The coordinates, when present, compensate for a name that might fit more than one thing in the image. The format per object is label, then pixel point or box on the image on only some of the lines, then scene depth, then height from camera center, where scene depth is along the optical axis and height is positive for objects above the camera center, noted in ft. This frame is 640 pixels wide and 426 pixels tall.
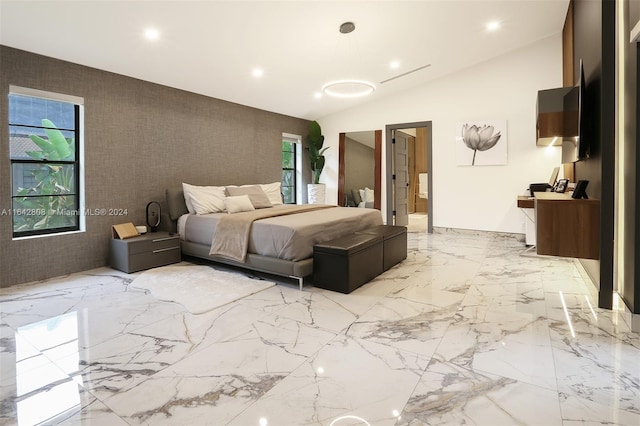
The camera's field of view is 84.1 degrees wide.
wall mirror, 24.81 +3.04
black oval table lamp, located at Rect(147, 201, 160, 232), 16.16 -0.33
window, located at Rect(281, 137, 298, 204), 25.26 +2.74
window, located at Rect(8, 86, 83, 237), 12.42 +1.79
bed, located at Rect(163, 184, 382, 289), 11.78 -0.87
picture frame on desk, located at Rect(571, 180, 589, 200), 10.59 +0.47
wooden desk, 9.78 -0.59
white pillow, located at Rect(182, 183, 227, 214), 16.01 +0.45
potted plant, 25.53 +3.92
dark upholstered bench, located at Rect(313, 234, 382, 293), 11.16 -1.81
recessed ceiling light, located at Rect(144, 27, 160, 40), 12.21 +6.15
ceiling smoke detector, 14.07 +7.28
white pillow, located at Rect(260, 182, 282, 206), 20.10 +0.92
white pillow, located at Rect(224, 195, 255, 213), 16.33 +0.21
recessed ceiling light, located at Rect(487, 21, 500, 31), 15.95 +8.30
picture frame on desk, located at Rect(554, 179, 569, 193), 14.48 +0.88
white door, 24.75 +2.08
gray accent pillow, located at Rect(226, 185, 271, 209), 18.03 +0.76
